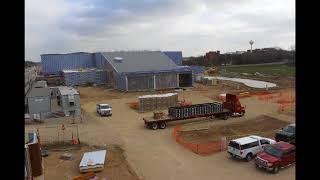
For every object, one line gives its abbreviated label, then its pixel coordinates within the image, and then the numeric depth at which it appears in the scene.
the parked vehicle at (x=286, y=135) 14.07
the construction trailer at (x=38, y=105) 20.75
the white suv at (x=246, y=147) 12.81
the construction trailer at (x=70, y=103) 21.34
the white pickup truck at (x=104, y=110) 23.11
